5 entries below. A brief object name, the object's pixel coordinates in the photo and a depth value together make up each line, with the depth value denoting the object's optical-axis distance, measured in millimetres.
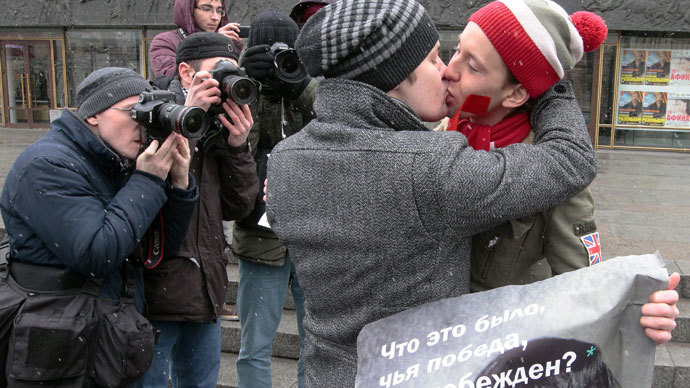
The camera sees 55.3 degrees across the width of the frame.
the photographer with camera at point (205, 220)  2824
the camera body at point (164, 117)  2455
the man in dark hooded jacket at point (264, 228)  3191
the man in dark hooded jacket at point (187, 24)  4418
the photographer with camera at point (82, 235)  2295
